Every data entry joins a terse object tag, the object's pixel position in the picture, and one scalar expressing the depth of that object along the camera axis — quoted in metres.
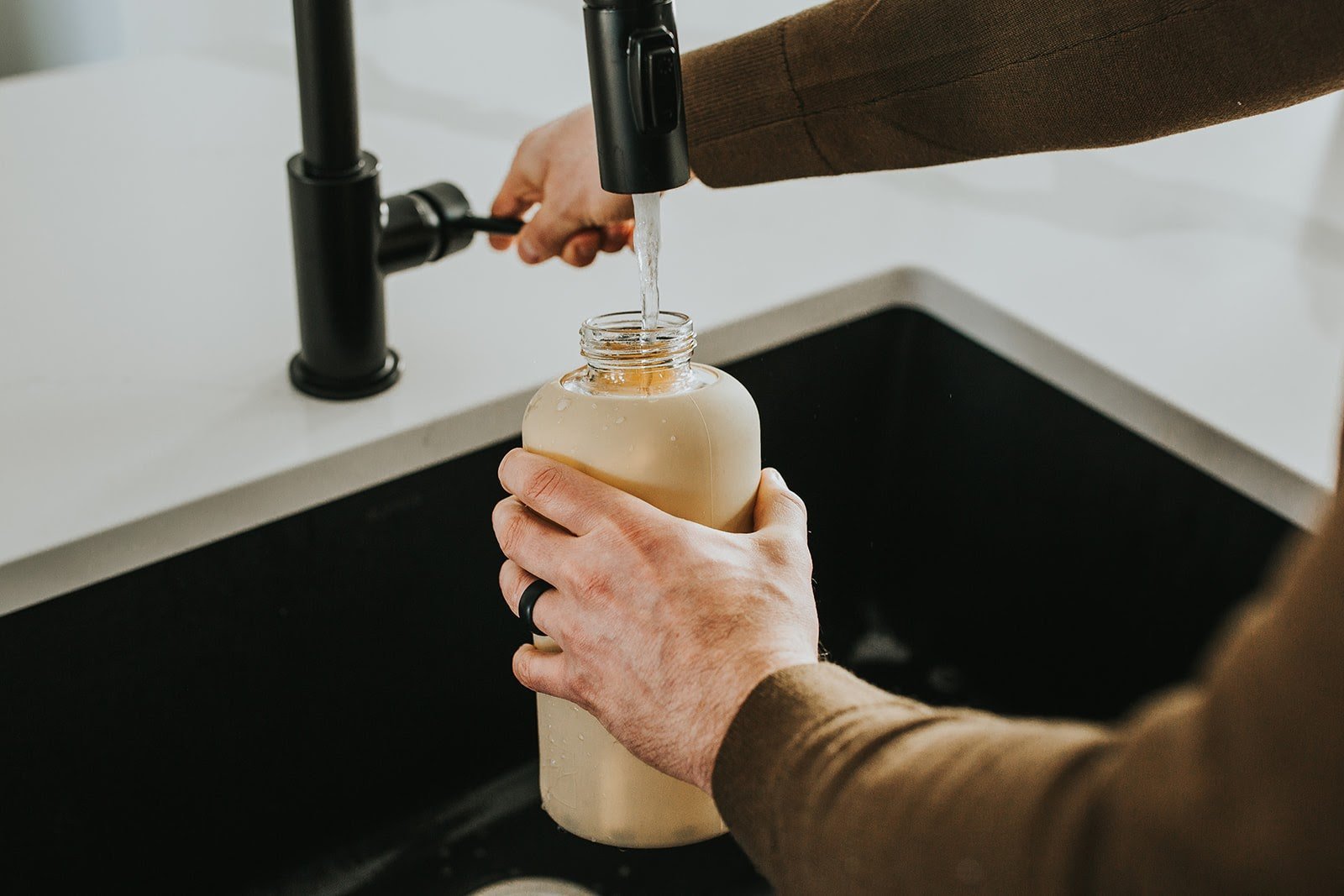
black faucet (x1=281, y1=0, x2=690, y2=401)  0.67
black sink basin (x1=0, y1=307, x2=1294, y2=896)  0.68
